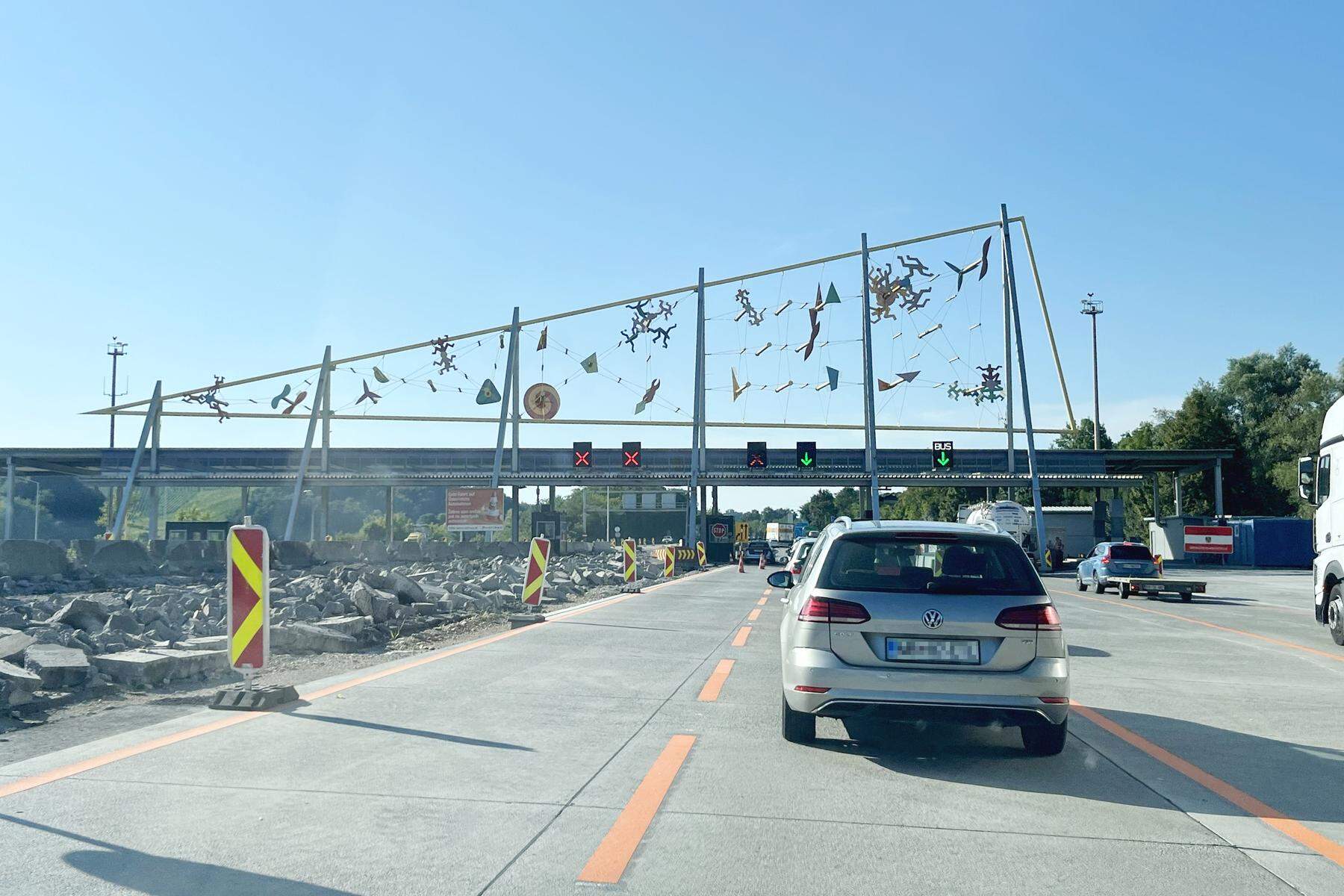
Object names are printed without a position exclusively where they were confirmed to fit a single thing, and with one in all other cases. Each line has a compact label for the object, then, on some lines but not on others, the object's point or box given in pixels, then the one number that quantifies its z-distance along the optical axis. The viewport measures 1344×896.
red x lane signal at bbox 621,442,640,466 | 52.88
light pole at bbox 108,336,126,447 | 100.57
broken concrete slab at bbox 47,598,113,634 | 13.42
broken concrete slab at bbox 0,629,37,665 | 9.59
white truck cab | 15.36
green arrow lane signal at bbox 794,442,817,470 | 52.44
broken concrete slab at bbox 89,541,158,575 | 29.88
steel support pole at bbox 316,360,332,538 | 63.56
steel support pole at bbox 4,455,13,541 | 63.12
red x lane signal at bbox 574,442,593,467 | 55.66
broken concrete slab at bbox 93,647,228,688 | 9.83
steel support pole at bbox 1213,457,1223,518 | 58.86
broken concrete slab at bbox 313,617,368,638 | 13.45
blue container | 53.38
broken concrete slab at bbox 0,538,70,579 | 27.38
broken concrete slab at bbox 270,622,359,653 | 12.56
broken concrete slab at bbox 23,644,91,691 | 9.24
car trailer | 27.67
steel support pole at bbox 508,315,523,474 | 59.75
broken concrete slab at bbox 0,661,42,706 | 8.52
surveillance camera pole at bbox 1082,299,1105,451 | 82.00
